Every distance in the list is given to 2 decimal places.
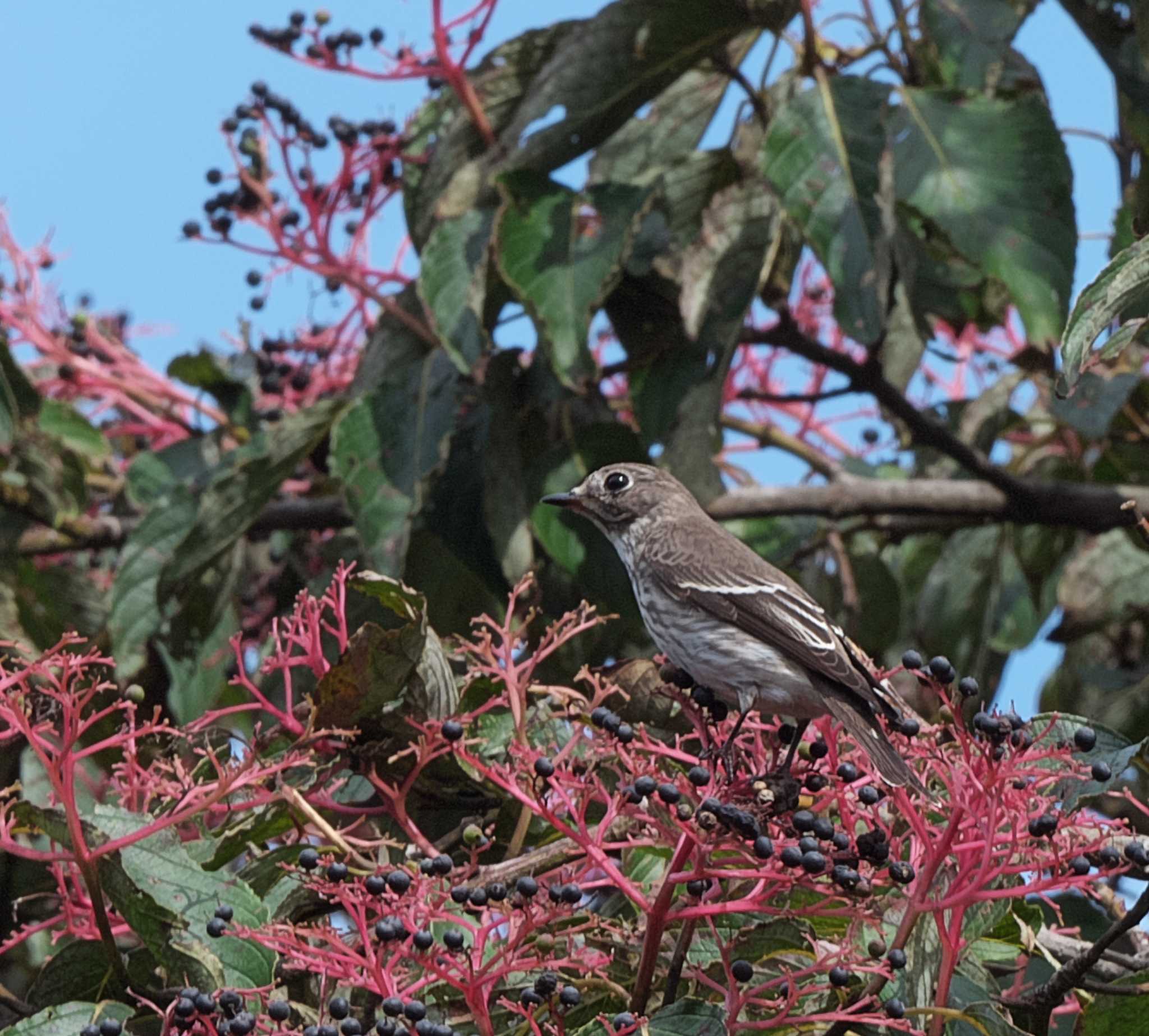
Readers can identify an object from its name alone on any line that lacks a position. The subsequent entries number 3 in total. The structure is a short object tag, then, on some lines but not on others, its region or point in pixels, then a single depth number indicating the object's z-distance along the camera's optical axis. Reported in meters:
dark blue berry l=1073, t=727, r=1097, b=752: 5.21
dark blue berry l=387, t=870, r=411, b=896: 5.14
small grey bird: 6.55
